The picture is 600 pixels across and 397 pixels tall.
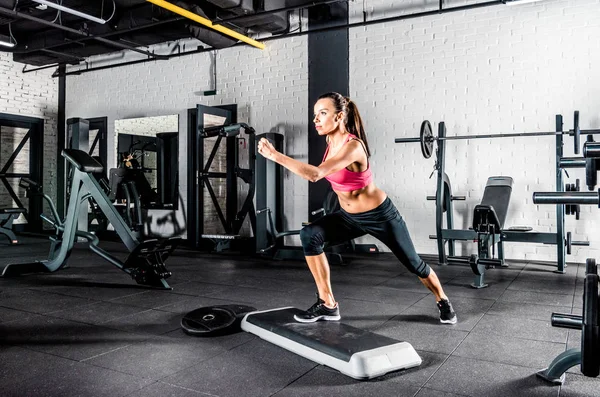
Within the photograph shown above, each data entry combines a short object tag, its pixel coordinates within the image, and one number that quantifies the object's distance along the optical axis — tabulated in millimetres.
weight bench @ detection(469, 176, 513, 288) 4078
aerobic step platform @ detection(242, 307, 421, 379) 2150
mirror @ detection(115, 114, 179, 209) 8078
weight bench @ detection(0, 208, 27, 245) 7291
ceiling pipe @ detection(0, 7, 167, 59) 6164
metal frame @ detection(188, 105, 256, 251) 6757
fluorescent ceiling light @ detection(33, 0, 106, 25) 5574
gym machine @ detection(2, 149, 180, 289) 4172
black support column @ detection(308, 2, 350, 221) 6793
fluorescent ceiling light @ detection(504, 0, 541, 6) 5066
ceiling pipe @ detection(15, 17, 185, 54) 6321
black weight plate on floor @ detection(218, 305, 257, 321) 3136
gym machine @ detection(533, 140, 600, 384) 1358
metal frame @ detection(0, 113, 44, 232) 9141
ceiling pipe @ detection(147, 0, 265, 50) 5566
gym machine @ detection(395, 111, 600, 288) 4832
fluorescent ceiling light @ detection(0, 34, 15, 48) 7246
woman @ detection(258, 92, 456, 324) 2732
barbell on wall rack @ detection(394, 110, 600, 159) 4676
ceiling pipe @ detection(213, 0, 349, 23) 5969
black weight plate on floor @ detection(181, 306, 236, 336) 2801
